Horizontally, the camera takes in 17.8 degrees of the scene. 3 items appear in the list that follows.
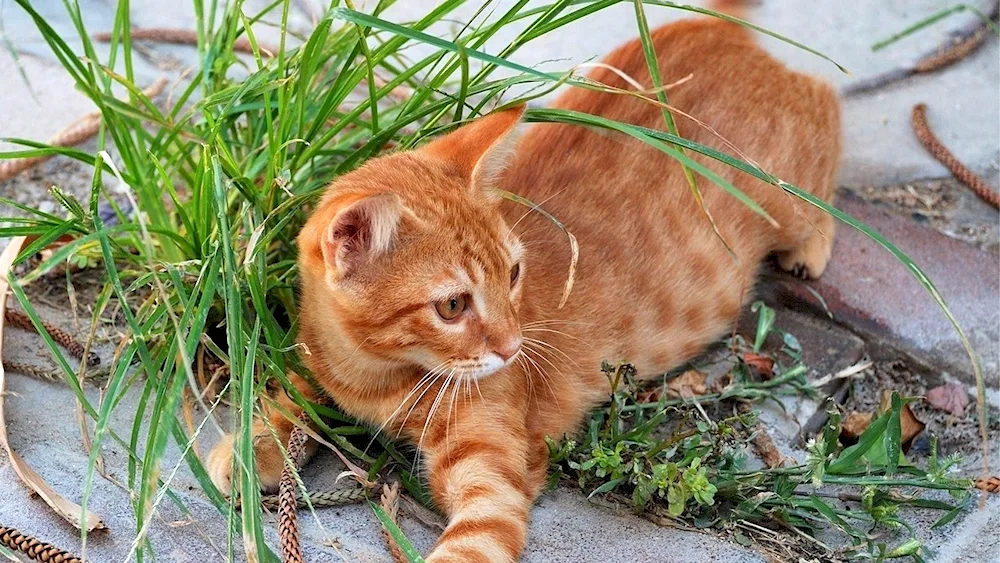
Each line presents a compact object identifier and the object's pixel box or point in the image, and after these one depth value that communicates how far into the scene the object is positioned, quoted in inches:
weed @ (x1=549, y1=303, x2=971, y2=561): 49.2
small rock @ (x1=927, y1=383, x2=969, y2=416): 53.5
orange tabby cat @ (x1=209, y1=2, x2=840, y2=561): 48.5
